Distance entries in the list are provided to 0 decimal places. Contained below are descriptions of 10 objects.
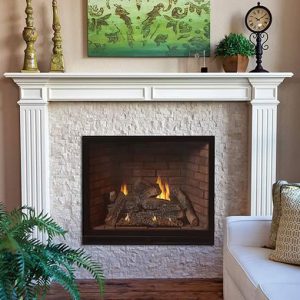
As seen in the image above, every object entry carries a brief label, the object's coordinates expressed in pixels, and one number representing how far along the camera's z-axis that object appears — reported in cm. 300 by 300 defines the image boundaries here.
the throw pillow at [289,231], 208
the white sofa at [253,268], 182
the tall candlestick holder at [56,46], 312
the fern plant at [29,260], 167
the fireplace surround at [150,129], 310
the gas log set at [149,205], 332
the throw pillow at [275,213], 228
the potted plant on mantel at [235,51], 307
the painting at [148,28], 318
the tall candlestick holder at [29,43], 308
